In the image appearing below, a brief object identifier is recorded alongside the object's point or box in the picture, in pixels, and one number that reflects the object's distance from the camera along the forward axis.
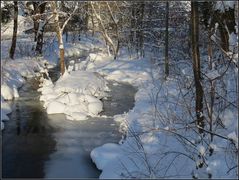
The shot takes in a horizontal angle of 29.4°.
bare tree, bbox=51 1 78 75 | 20.30
